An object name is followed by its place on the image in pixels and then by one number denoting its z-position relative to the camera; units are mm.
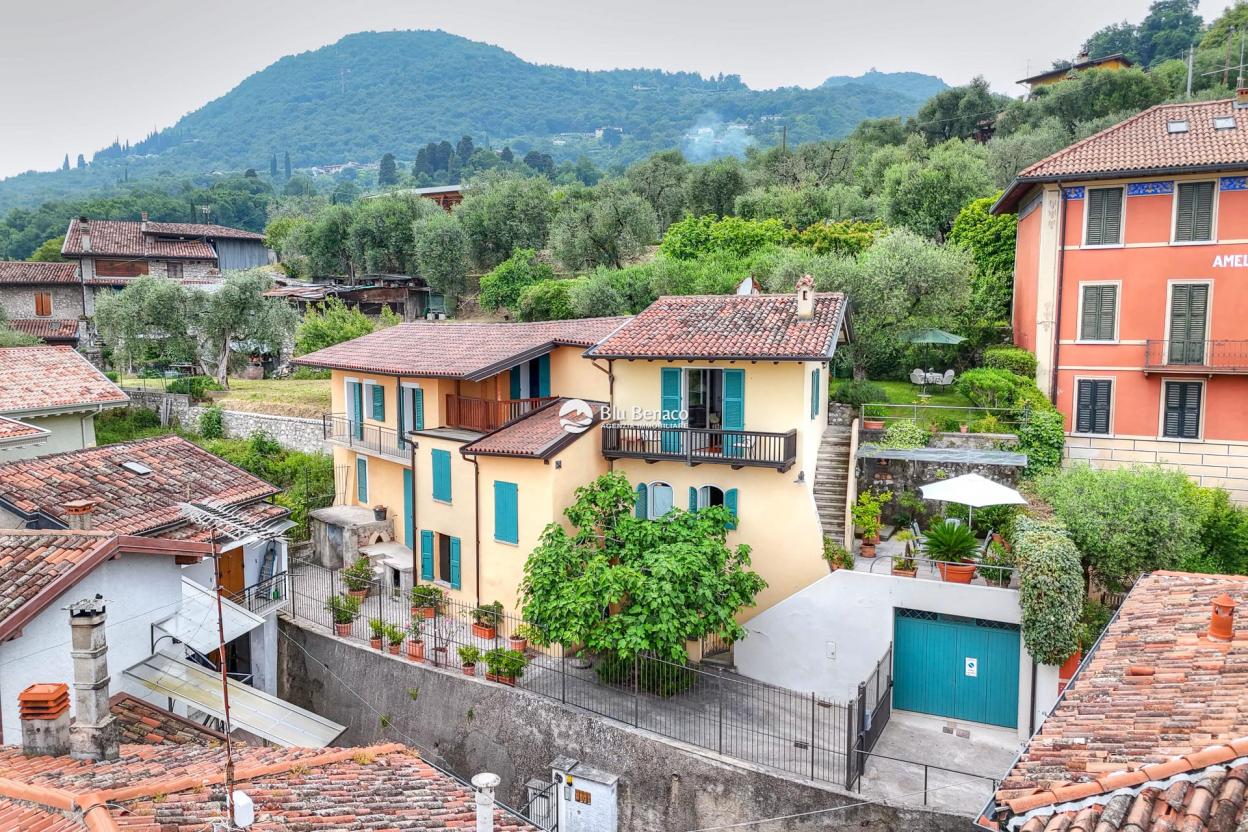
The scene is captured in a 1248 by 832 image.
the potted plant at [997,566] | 17969
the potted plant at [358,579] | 22438
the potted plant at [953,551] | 18125
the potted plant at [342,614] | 20594
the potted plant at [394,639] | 19484
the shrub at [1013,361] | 24766
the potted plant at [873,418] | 23895
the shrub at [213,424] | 34500
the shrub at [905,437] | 22625
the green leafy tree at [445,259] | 54594
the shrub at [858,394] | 25984
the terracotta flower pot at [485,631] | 20247
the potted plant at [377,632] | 19859
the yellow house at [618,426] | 19781
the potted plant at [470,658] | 18438
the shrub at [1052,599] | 16391
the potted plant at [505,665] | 18078
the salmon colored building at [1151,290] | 21766
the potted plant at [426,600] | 21344
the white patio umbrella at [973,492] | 18266
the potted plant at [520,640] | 19609
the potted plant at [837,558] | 19125
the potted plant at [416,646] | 19281
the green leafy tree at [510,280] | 46844
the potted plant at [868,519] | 20594
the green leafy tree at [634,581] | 17297
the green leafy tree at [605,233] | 48594
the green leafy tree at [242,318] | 37406
